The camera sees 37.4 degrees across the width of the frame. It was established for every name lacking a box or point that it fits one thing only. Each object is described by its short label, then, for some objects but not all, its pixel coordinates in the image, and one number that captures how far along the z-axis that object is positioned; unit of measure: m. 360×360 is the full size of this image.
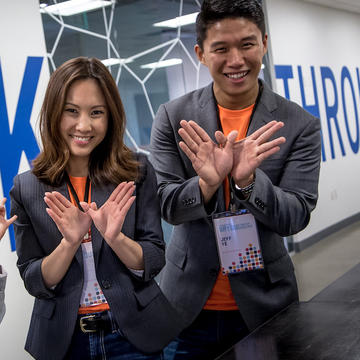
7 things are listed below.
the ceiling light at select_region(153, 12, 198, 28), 5.16
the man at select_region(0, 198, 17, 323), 1.66
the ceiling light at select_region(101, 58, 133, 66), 4.51
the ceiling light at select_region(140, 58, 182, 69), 4.90
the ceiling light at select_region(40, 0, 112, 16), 4.09
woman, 1.67
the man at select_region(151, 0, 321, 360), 1.78
